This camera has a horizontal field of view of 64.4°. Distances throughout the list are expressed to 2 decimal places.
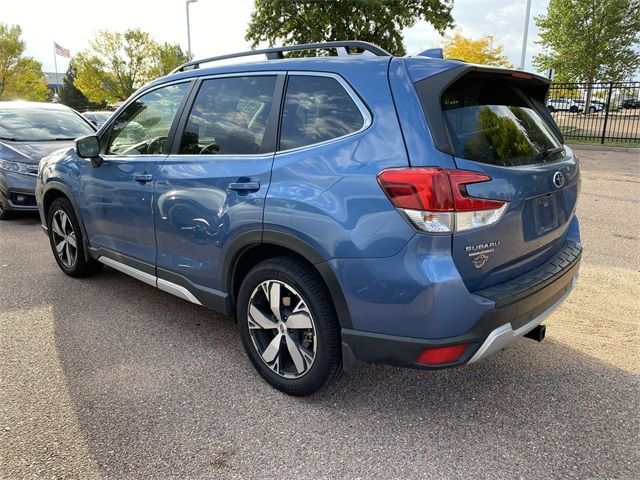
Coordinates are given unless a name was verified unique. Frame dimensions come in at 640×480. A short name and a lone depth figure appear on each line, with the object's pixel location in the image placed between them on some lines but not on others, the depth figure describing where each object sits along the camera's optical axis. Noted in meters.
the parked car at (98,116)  18.56
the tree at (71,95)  65.94
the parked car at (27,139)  7.14
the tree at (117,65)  44.34
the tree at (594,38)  25.80
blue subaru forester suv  2.25
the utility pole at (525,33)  23.71
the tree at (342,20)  22.59
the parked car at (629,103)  17.98
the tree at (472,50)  28.32
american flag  44.28
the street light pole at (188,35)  27.42
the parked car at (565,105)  20.59
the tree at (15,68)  40.31
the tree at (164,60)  45.53
